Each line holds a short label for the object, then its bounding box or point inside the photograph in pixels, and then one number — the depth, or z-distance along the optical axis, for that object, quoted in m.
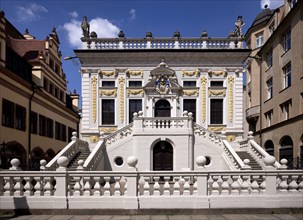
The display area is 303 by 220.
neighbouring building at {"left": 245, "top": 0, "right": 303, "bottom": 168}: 21.02
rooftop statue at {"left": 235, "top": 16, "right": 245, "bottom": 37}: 22.48
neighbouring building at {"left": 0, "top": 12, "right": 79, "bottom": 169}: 20.72
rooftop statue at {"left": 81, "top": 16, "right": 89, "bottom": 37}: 22.30
